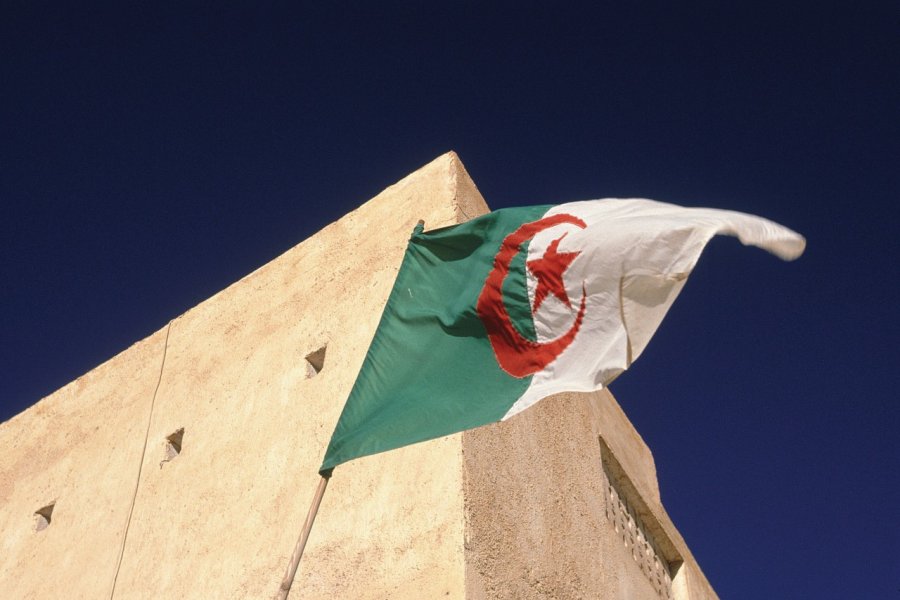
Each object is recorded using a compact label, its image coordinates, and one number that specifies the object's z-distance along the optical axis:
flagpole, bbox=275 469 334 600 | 2.91
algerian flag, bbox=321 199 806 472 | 3.09
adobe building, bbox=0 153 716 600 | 3.77
